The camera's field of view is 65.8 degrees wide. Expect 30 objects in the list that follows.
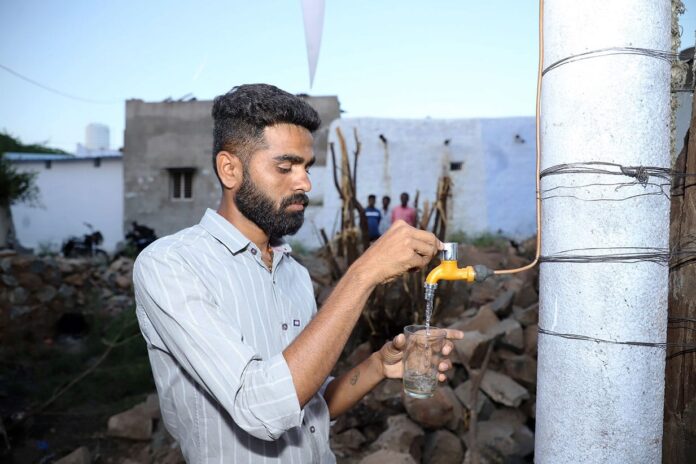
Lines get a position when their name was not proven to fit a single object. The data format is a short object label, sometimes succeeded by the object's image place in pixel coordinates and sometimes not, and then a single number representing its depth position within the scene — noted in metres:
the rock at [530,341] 4.34
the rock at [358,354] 4.80
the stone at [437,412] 3.51
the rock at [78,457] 3.85
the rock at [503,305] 5.16
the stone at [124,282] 10.42
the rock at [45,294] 7.79
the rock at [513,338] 4.32
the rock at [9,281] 7.22
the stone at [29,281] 7.55
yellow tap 1.47
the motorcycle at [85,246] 15.65
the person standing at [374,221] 10.06
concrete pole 1.33
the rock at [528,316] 4.69
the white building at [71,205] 17.48
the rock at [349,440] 3.65
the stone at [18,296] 7.23
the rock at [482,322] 4.65
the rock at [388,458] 2.96
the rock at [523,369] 4.07
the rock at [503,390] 3.75
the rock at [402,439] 3.30
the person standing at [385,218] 11.12
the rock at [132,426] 4.30
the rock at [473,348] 4.11
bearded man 1.26
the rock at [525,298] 5.64
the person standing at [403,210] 9.46
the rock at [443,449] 3.38
